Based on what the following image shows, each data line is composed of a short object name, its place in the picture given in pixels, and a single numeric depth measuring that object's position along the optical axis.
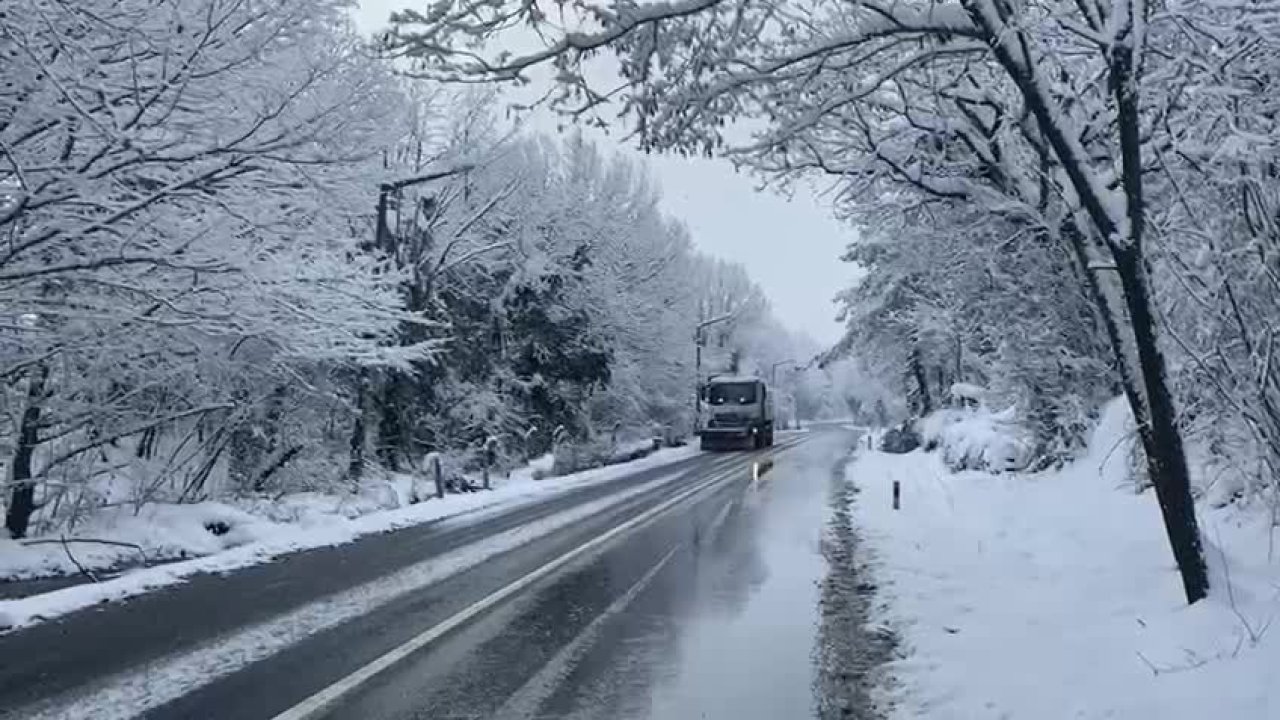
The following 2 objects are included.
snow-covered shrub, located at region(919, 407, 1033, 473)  21.66
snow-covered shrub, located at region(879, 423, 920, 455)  42.53
